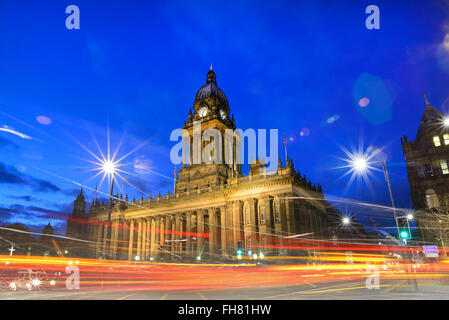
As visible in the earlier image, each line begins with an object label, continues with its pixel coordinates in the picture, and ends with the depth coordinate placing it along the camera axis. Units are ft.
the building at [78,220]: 268.62
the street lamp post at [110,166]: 94.79
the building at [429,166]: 141.49
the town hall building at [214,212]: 144.46
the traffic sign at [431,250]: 81.87
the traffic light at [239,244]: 148.77
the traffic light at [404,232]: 58.90
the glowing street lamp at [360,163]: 73.15
